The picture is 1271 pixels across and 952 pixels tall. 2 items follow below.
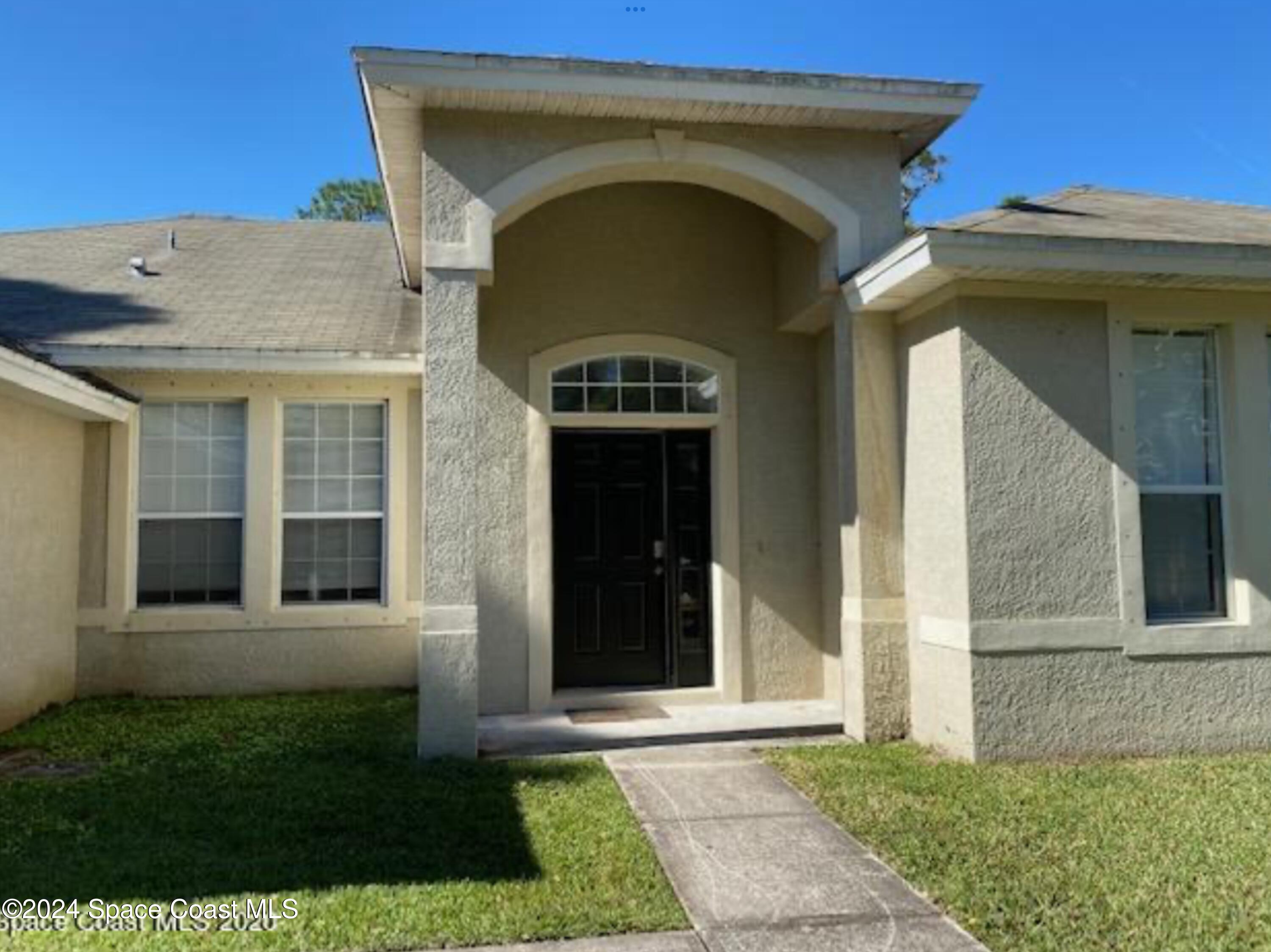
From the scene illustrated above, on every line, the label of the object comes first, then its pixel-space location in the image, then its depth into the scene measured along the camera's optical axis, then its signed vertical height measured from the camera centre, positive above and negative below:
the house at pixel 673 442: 6.02 +0.65
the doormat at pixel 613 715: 7.11 -1.49
